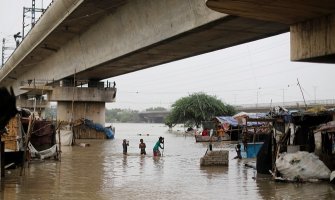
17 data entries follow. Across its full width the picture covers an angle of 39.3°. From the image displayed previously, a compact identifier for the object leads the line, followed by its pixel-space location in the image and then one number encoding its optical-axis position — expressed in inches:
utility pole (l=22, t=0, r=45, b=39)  2335.1
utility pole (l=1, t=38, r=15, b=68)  3381.9
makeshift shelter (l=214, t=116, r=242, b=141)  1541.6
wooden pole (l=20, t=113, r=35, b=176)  553.6
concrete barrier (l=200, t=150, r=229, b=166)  713.0
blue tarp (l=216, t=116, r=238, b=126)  1544.3
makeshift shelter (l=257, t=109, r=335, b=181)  535.8
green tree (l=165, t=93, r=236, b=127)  2524.6
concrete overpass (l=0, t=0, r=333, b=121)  608.7
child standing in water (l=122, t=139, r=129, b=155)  933.8
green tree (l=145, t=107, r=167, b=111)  5746.1
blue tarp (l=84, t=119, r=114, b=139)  1494.8
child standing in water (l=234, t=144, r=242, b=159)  833.1
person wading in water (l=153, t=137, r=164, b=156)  884.0
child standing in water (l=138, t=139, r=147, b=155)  915.4
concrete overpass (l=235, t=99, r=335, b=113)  2901.1
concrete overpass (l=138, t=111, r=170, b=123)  5165.4
